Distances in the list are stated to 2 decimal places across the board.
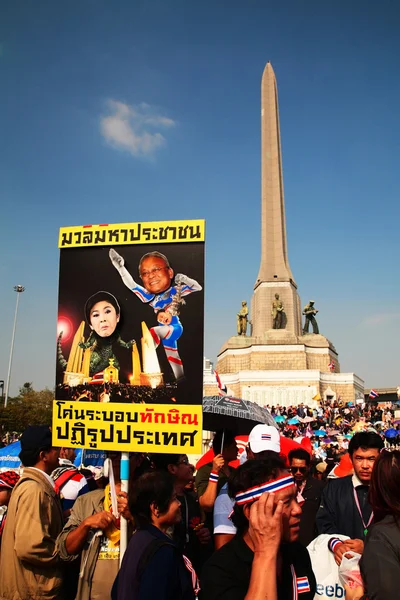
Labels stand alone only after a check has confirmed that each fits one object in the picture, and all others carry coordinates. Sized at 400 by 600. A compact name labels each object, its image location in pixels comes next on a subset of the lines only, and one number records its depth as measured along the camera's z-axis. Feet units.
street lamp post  116.26
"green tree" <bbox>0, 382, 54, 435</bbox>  104.06
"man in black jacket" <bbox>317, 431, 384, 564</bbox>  10.69
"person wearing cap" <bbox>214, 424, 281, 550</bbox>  9.57
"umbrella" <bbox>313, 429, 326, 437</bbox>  59.31
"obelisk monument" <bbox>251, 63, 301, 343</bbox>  122.72
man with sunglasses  12.25
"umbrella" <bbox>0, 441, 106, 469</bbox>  23.40
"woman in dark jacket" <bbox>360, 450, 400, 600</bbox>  5.79
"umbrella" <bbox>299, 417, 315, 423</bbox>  71.72
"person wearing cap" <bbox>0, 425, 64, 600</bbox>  8.77
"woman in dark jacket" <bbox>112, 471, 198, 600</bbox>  6.19
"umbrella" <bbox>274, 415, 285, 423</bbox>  74.28
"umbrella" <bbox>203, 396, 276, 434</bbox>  18.37
